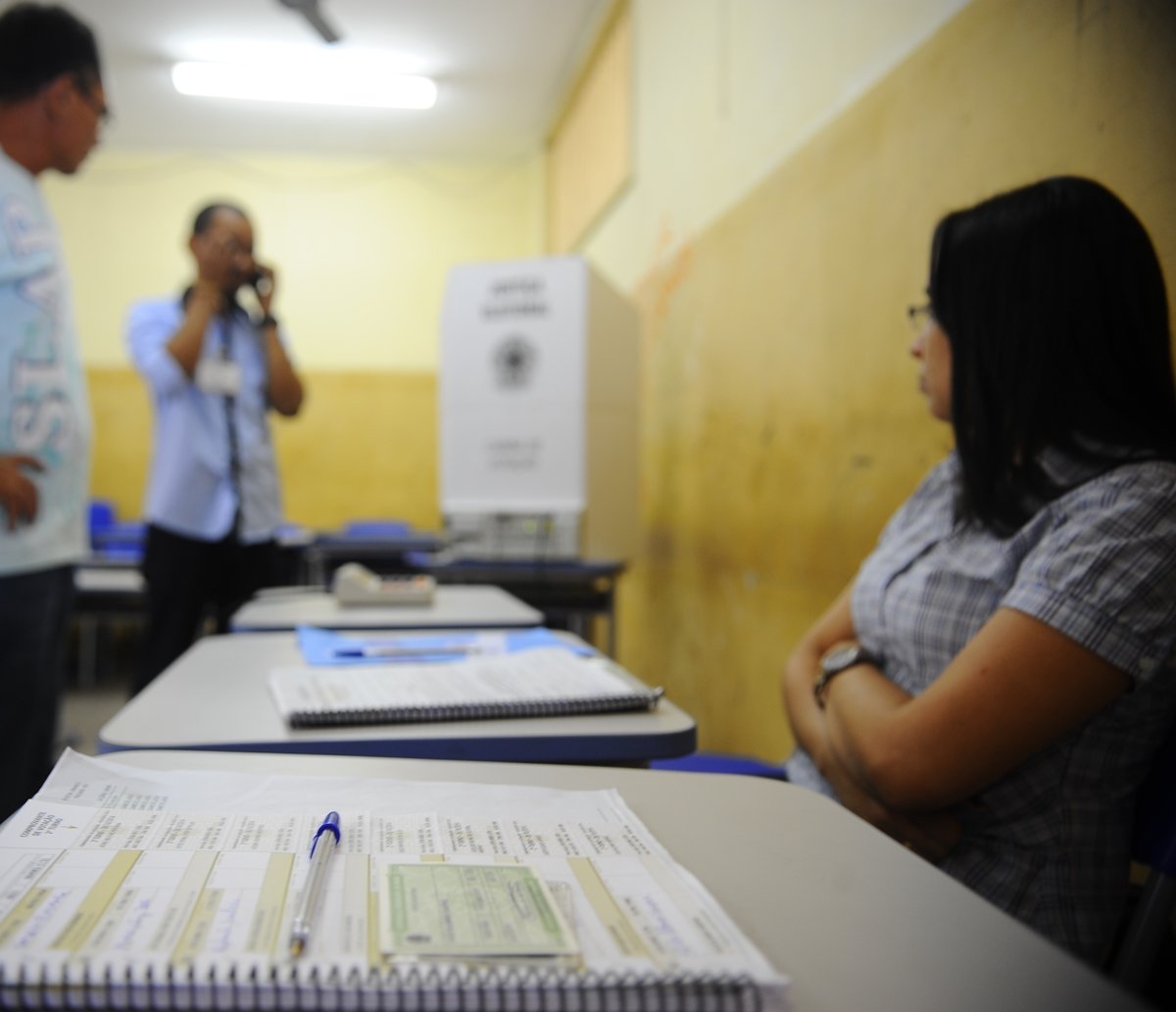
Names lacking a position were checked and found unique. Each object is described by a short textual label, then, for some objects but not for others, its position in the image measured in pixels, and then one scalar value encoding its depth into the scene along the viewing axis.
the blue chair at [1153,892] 0.87
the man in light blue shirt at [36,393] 1.61
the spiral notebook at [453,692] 0.92
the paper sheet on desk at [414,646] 1.24
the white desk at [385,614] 1.60
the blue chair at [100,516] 5.28
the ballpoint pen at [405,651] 1.26
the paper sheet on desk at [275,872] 0.42
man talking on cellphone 2.37
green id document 0.43
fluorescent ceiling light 4.75
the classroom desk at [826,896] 0.45
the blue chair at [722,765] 1.44
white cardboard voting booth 2.95
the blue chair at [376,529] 5.07
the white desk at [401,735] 0.85
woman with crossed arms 0.92
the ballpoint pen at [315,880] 0.43
